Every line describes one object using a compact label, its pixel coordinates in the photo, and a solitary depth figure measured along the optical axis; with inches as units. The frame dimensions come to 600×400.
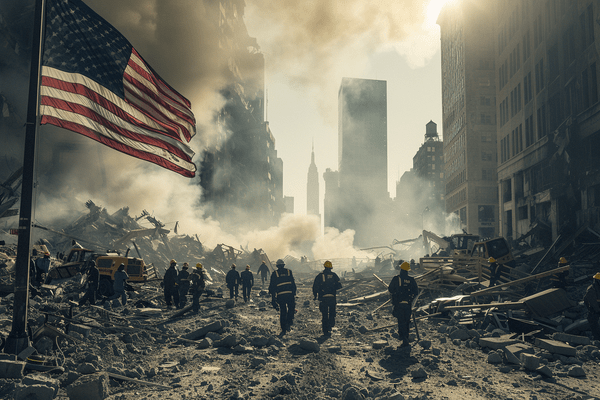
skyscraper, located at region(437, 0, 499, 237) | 2518.5
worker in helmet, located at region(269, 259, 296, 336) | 407.5
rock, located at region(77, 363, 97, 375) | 238.1
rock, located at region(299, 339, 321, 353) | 325.7
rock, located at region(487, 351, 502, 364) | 292.8
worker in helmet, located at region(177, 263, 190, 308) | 598.2
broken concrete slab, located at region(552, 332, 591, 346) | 347.9
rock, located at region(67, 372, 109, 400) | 198.8
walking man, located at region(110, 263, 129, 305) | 581.0
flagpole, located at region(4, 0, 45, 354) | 241.4
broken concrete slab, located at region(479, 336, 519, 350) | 330.1
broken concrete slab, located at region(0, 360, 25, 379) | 213.0
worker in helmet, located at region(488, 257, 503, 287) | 599.1
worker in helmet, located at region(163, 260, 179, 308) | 576.3
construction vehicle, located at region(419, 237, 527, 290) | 709.9
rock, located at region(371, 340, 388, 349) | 349.4
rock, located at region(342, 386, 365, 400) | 207.9
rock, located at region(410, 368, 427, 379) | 254.2
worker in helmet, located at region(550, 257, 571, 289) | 486.0
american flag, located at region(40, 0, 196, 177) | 260.7
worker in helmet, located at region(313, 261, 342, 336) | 402.9
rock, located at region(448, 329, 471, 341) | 378.9
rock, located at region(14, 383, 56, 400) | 192.4
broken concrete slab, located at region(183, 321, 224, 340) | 373.7
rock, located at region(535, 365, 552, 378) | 254.1
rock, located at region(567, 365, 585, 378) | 261.6
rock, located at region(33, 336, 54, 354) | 270.7
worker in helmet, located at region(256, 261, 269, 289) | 1078.4
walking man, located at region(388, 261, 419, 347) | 346.3
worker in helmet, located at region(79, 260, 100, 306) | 532.6
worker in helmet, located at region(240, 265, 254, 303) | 687.7
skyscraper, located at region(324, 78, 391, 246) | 7135.8
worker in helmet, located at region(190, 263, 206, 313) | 539.8
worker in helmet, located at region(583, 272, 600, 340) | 362.3
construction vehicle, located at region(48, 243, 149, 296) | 745.1
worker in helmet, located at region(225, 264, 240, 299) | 706.2
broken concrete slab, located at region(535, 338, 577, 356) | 303.5
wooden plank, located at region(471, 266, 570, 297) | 521.9
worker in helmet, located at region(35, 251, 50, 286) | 650.2
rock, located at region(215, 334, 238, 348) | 335.3
